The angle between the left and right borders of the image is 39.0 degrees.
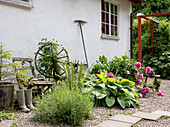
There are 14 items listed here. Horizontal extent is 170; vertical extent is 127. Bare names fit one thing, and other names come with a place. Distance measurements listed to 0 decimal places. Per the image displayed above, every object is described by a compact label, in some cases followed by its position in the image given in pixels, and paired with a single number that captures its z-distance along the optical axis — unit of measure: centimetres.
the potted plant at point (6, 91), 360
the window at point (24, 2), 469
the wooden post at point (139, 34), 987
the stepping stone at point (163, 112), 380
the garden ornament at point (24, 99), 371
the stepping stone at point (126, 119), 326
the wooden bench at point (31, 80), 403
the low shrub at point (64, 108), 304
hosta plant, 421
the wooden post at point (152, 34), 1099
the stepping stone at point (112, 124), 306
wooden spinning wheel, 482
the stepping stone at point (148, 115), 354
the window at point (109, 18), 757
